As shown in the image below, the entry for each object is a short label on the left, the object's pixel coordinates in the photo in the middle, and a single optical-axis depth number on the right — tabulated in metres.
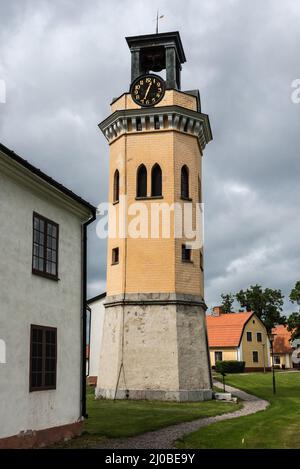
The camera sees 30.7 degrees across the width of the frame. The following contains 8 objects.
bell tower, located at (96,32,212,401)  27.62
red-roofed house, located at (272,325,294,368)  76.44
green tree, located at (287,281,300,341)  42.31
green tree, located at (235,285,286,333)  82.88
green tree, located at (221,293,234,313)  90.27
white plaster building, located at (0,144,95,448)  12.71
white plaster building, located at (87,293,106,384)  37.53
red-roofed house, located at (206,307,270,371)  64.12
